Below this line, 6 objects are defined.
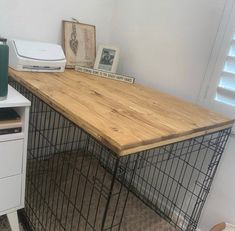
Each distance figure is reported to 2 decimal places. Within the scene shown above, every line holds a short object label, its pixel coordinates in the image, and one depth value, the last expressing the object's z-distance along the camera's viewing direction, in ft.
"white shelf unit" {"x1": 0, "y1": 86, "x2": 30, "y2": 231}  3.38
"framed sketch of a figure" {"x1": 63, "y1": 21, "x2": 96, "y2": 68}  5.43
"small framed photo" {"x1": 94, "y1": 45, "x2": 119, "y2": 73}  5.58
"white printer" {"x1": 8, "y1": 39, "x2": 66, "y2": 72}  4.33
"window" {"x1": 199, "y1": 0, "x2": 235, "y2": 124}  4.02
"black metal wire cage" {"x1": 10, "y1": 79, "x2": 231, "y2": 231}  4.46
